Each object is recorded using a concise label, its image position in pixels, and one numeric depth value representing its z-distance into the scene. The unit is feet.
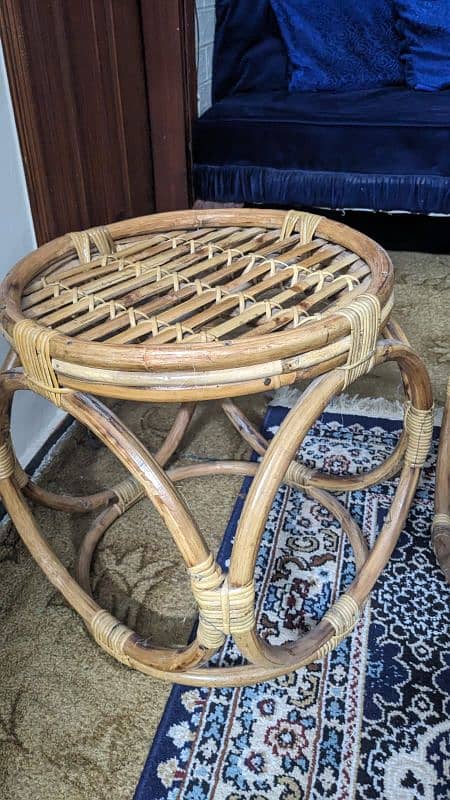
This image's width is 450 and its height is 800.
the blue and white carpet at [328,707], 1.98
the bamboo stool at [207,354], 1.79
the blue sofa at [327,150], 4.70
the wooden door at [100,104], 2.98
